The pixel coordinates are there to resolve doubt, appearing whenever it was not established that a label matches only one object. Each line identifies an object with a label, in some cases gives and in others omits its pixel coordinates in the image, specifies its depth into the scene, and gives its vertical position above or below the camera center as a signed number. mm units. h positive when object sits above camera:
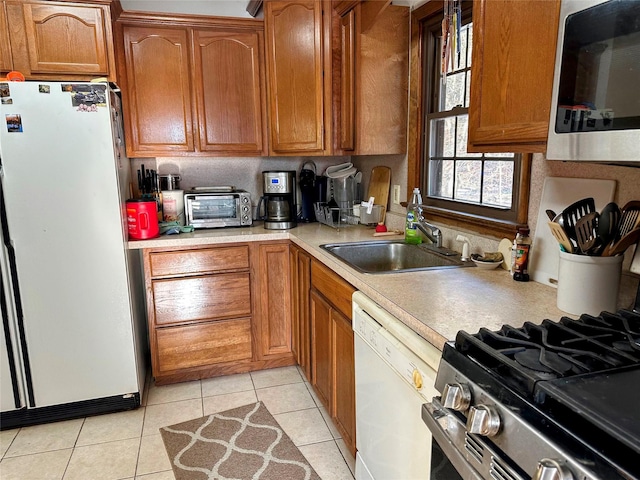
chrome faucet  2115 -345
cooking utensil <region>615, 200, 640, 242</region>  1146 -162
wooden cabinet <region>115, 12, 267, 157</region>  2559 +450
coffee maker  2787 -247
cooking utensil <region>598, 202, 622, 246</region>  1148 -172
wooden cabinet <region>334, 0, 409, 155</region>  2361 +427
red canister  2424 -312
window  1896 -2
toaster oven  2762 -301
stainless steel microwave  863 +151
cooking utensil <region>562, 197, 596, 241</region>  1228 -159
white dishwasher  1174 -710
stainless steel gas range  646 -406
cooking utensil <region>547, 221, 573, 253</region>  1220 -219
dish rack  2822 -360
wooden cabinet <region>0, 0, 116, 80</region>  2250 +627
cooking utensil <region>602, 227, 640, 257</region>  1132 -226
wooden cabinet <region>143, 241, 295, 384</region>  2547 -876
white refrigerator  2068 -472
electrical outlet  2639 -215
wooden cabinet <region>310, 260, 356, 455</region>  1799 -840
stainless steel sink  2143 -473
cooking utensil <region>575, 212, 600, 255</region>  1181 -200
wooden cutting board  2732 -170
